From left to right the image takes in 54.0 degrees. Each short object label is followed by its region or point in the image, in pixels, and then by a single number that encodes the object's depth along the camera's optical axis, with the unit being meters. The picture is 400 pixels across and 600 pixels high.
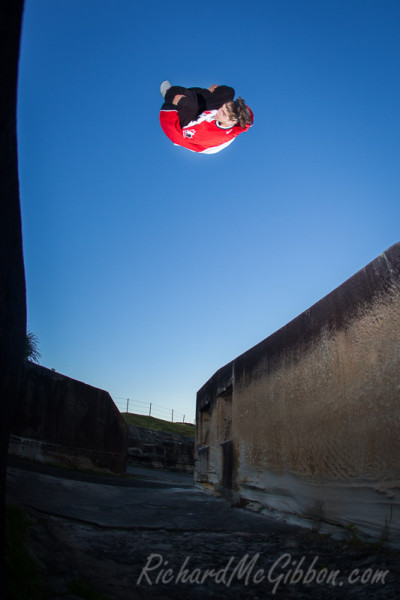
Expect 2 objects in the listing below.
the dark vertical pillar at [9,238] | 0.76
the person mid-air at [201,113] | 3.62
